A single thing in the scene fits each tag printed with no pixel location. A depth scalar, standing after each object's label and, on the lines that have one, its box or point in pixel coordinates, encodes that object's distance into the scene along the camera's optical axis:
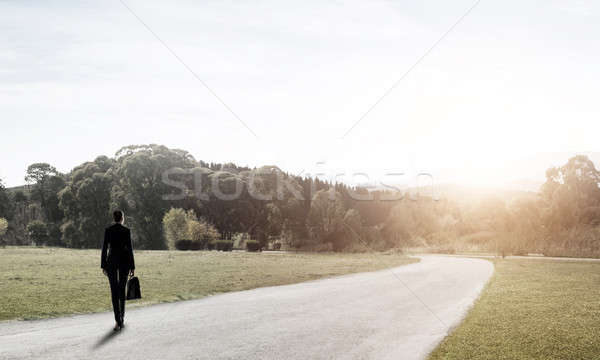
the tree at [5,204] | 76.06
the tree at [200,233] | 51.69
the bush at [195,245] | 51.72
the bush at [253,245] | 54.50
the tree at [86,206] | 65.94
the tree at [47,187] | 76.19
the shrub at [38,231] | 72.69
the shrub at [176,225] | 52.00
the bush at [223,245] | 54.09
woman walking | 9.20
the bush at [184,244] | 51.62
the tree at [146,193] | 61.90
